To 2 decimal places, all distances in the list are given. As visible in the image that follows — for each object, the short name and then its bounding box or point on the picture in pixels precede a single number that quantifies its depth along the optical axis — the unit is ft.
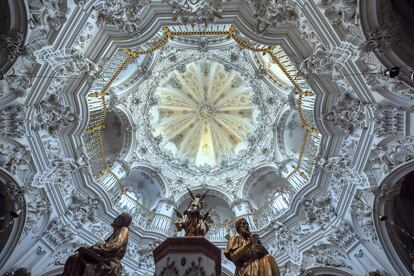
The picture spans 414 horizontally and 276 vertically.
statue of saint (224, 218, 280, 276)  26.02
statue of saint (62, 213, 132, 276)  25.64
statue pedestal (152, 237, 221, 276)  25.93
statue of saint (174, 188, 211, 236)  30.50
